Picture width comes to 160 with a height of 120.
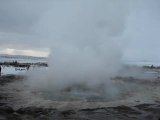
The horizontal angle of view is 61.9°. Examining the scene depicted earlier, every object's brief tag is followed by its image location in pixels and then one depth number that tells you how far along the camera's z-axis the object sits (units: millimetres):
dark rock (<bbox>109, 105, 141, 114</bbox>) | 6087
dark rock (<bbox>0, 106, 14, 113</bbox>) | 5937
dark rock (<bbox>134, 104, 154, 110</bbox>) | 6633
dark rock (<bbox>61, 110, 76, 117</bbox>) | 5741
